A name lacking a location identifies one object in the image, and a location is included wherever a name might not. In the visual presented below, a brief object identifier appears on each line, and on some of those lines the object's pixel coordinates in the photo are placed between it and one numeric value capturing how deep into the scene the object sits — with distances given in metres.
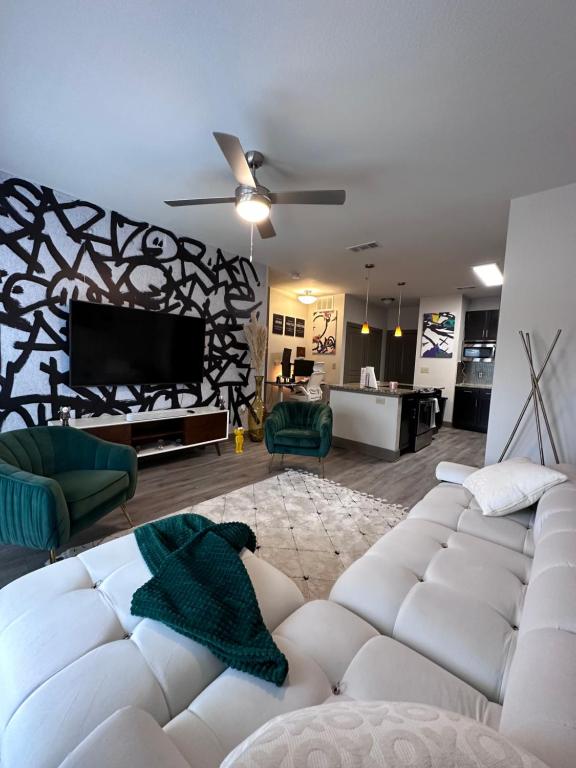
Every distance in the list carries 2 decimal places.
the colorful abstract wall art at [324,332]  7.49
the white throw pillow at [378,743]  0.46
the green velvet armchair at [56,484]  1.74
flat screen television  3.32
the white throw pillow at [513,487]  1.75
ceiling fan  1.98
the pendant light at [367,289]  5.08
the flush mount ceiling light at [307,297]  6.79
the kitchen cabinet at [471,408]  6.39
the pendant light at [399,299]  6.07
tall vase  5.10
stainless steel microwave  6.54
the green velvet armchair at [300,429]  3.55
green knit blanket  0.91
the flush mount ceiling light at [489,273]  4.76
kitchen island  4.28
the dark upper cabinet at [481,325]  6.49
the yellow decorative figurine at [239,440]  4.46
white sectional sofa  0.68
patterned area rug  2.06
